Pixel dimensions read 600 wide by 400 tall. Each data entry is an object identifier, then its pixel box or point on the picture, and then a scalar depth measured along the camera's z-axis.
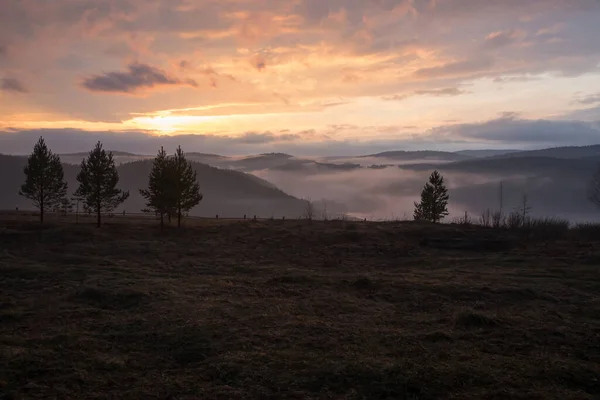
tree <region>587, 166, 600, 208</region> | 53.57
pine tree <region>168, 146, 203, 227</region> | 41.50
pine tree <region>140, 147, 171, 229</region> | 41.31
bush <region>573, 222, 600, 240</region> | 38.66
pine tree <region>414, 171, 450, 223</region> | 55.25
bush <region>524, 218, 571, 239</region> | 39.43
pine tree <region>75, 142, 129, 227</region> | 40.25
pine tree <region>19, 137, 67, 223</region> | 40.56
